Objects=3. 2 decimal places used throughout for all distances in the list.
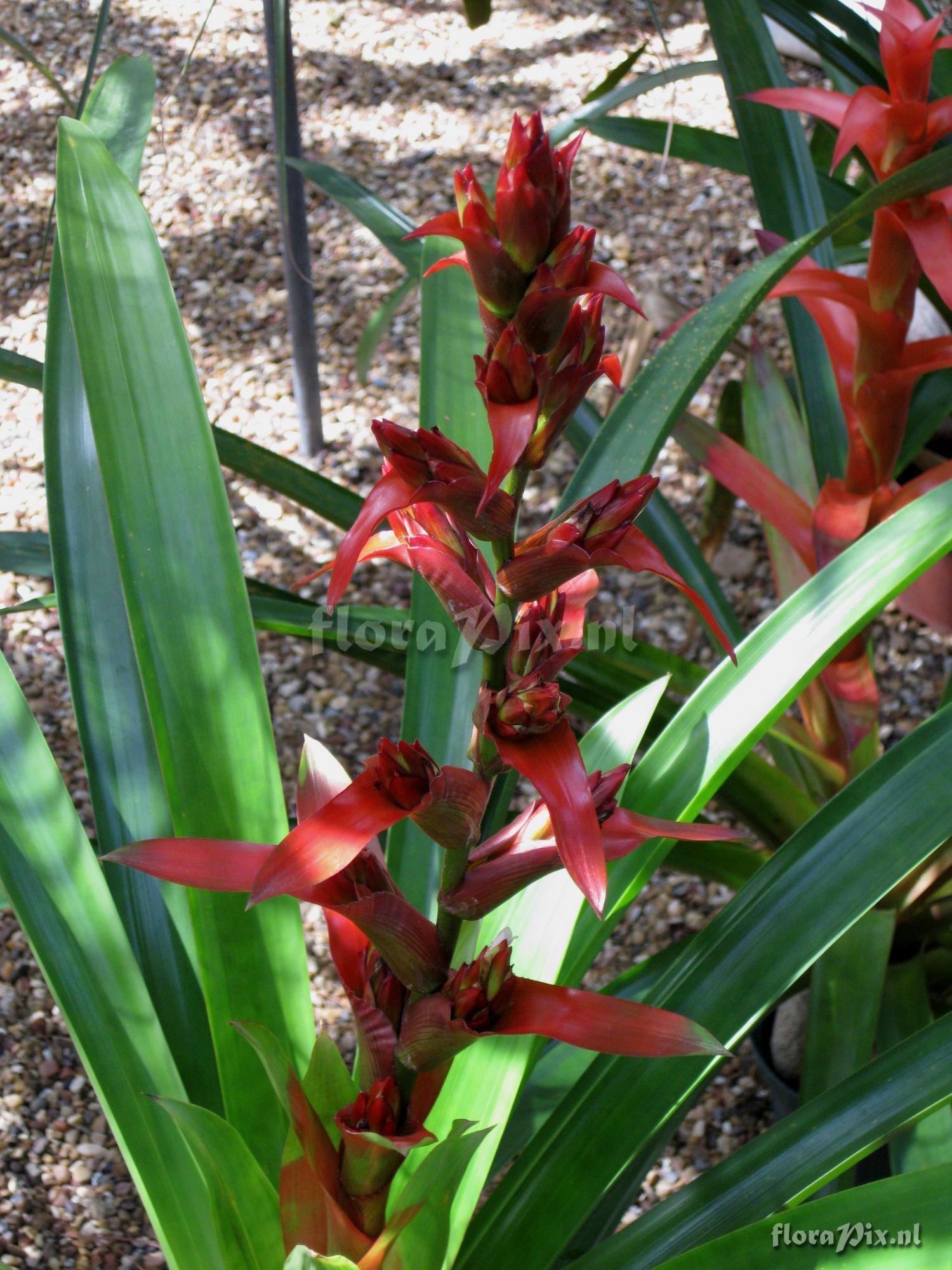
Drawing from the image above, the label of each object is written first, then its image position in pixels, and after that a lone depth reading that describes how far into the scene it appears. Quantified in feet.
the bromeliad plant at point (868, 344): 3.23
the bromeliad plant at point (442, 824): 1.44
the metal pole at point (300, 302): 5.48
